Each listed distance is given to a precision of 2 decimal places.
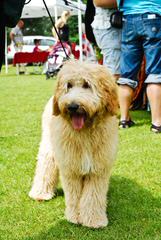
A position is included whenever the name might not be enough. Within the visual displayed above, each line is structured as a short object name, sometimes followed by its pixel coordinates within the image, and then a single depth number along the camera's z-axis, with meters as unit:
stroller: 15.52
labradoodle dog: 3.06
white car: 29.27
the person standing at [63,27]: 16.91
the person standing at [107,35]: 6.14
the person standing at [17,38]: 19.23
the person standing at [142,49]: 5.71
